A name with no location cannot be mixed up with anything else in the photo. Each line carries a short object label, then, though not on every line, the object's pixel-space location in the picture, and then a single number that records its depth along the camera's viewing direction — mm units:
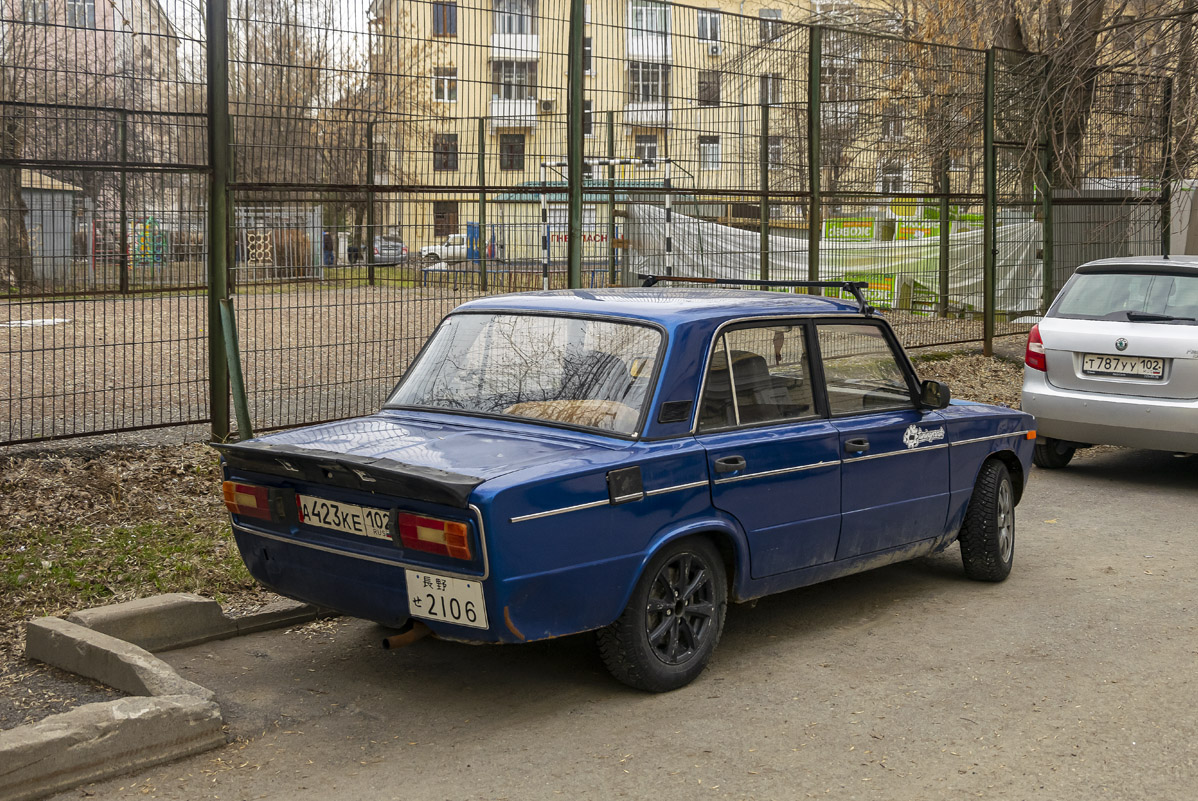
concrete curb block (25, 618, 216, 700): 4500
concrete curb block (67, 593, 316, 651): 5246
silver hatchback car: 8867
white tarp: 11672
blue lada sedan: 4371
